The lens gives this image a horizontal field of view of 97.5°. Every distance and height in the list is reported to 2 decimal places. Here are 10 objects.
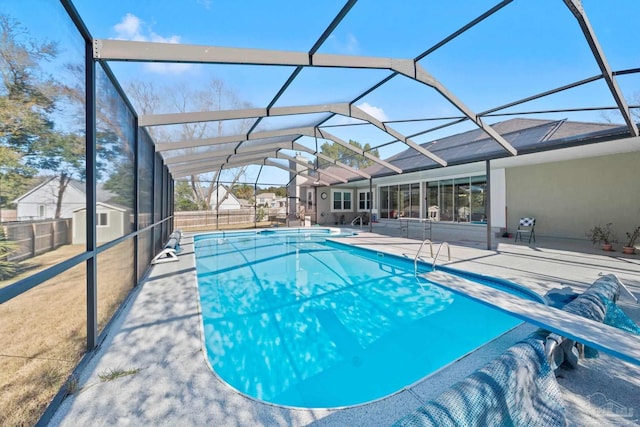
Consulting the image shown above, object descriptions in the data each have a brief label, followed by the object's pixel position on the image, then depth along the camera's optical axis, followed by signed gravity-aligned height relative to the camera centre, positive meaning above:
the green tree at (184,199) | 18.66 +1.04
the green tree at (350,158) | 11.69 +2.44
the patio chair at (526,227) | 9.93 -0.60
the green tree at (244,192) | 31.81 +2.42
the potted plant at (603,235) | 8.43 -0.74
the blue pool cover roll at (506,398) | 1.41 -1.06
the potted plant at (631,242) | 7.38 -0.89
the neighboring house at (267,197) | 39.64 +2.40
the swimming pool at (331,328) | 2.88 -1.68
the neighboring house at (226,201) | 22.91 +1.18
